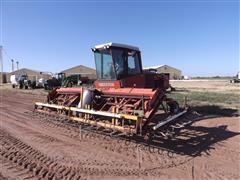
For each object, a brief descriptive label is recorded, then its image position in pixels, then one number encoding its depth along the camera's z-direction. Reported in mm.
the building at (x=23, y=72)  45626
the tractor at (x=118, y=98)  4276
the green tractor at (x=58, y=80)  20623
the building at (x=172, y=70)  51460
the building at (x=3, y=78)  41133
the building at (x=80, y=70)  46585
